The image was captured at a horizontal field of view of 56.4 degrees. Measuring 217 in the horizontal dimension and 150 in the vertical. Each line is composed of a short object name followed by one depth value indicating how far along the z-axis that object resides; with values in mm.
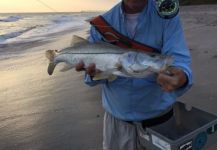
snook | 1271
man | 1431
